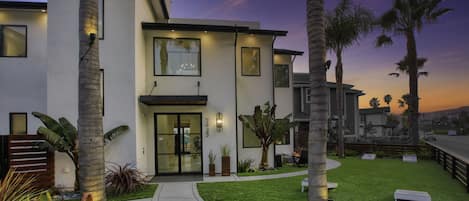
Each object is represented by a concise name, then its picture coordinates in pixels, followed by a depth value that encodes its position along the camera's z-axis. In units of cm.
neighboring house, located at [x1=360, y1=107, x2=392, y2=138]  3742
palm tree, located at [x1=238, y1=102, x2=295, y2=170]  1298
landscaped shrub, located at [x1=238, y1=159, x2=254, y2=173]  1284
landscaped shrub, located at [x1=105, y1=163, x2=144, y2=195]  861
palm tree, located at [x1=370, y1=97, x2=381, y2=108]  4805
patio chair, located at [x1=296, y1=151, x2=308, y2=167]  1456
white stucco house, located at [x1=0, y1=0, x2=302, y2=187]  1009
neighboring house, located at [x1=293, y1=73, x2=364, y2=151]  2115
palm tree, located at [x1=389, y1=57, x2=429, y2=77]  1994
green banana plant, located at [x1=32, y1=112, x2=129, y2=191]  856
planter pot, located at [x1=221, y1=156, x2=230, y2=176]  1205
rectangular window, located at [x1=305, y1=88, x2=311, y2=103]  2481
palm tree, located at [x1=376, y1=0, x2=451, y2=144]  1744
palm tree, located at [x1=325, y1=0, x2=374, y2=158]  1759
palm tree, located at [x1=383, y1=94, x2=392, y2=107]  3788
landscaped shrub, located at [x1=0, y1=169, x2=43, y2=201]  375
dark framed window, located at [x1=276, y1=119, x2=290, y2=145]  1826
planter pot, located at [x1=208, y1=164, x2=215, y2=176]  1200
